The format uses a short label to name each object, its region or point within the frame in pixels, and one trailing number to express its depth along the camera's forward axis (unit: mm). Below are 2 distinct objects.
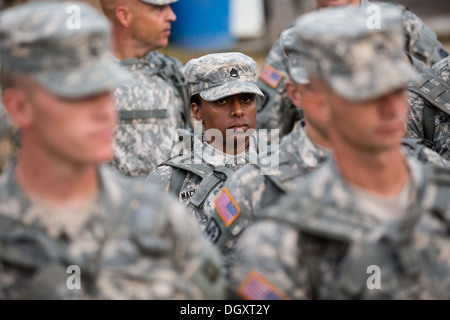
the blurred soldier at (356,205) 6273
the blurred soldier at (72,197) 6152
